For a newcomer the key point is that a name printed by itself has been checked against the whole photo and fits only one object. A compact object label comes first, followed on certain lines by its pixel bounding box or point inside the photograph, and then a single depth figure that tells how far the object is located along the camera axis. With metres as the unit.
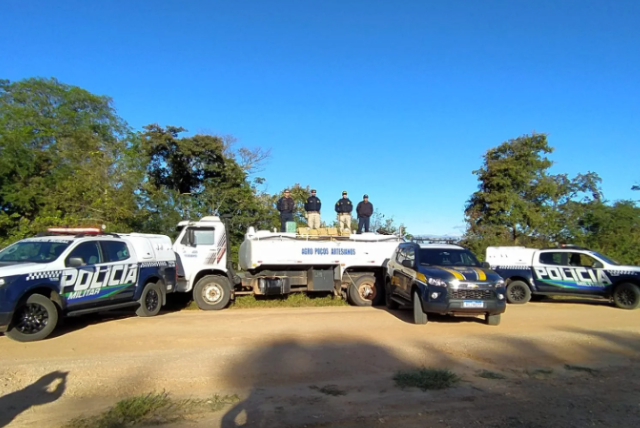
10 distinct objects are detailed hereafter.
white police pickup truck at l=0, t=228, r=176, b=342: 8.45
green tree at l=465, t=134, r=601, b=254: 24.95
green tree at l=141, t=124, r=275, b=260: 23.22
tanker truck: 13.38
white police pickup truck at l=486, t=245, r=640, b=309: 14.03
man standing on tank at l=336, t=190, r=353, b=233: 17.72
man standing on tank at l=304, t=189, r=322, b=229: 17.17
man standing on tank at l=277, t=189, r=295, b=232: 16.84
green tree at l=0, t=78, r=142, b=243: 20.22
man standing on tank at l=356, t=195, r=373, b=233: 17.72
